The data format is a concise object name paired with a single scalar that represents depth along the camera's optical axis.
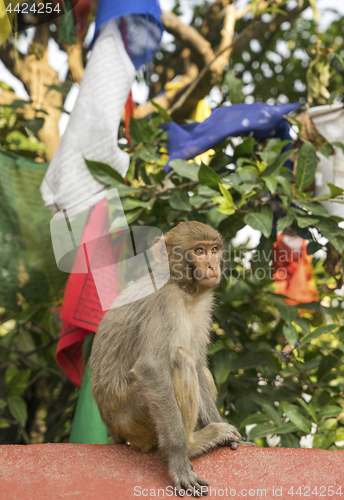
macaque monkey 1.74
